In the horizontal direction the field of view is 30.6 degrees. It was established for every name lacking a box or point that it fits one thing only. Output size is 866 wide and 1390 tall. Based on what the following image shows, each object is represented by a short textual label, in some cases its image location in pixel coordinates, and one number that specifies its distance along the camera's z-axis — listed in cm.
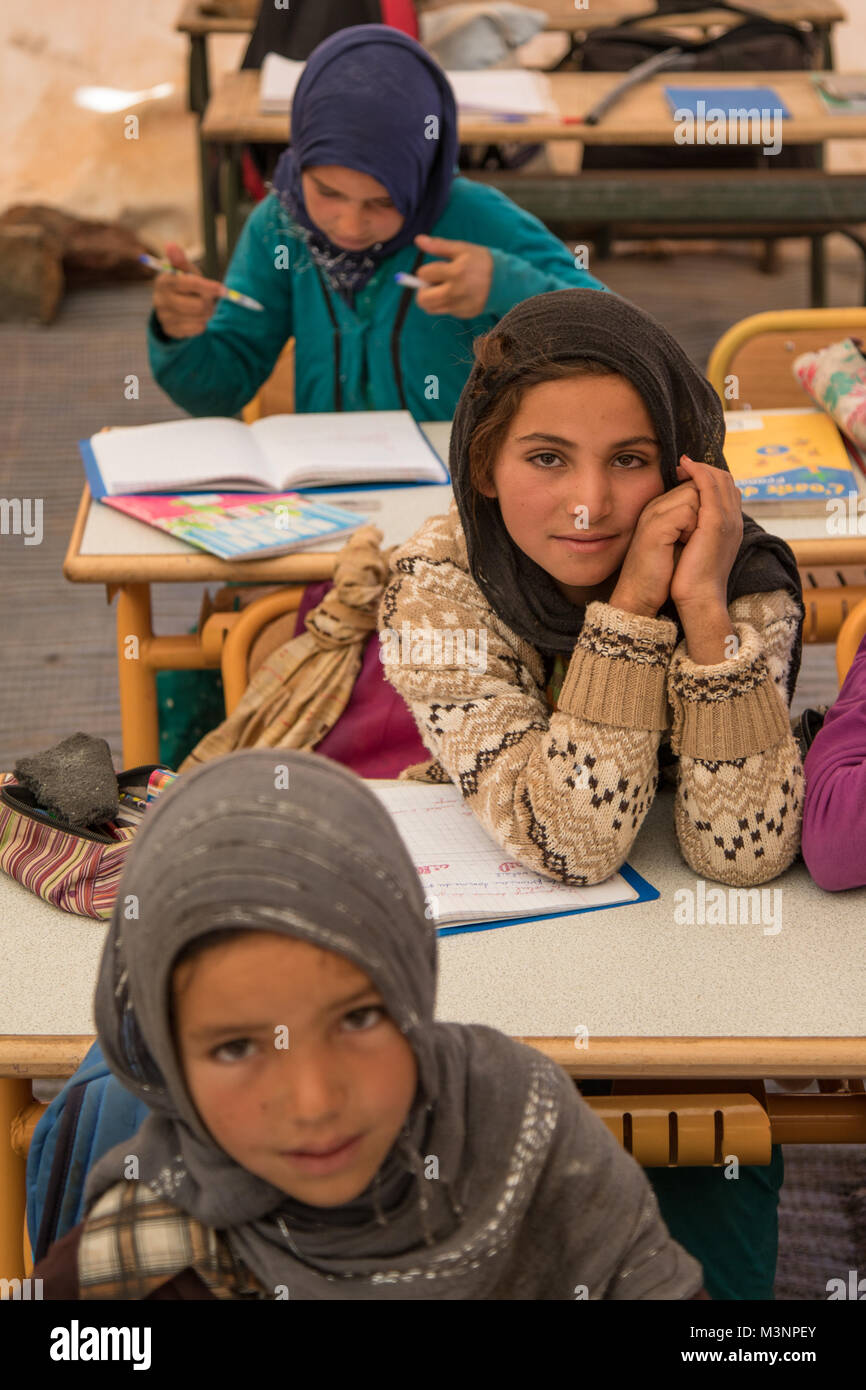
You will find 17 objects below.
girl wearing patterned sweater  145
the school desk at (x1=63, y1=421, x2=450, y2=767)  213
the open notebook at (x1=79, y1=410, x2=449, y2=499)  233
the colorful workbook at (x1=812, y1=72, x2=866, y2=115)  413
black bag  484
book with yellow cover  228
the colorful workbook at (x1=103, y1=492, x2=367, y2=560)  213
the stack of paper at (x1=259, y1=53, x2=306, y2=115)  404
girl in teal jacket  254
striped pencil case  147
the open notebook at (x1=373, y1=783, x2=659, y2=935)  146
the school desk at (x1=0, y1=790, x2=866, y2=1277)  129
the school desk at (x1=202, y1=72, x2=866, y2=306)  423
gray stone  151
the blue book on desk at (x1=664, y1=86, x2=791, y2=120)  414
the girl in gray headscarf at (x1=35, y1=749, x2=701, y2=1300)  82
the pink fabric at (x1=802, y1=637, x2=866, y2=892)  144
